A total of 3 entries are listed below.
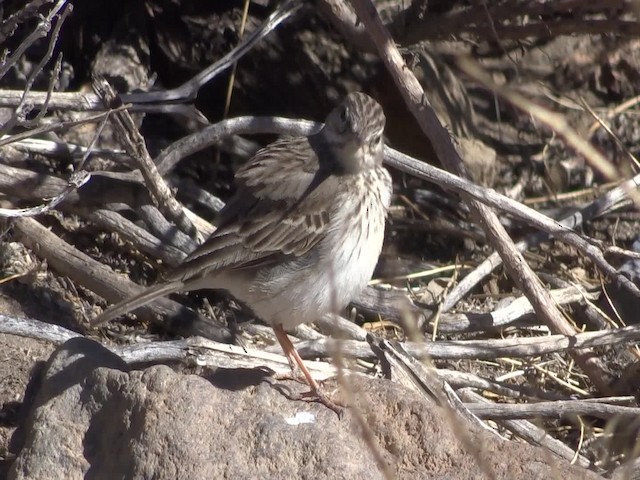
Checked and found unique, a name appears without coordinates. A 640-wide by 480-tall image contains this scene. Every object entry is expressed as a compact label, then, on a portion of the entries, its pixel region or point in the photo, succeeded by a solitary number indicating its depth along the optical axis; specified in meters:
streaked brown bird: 10.70
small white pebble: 9.27
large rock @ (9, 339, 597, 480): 8.72
